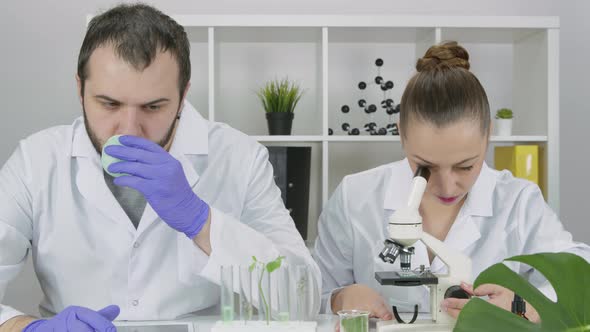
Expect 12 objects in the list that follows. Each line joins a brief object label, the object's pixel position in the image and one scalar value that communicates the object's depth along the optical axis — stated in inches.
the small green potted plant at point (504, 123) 118.2
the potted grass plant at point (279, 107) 118.3
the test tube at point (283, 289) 56.2
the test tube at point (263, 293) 55.6
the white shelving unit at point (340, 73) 120.4
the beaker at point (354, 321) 53.0
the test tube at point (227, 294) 55.9
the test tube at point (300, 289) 56.4
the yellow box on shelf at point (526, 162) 117.7
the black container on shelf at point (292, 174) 115.6
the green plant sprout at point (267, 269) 55.2
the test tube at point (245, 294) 55.9
